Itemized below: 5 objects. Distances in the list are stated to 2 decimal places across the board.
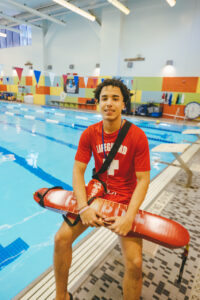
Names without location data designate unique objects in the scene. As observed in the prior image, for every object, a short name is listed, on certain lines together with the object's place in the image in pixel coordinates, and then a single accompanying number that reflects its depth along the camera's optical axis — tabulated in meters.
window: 17.28
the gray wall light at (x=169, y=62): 11.01
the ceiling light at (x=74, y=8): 8.95
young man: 1.09
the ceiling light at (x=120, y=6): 8.98
